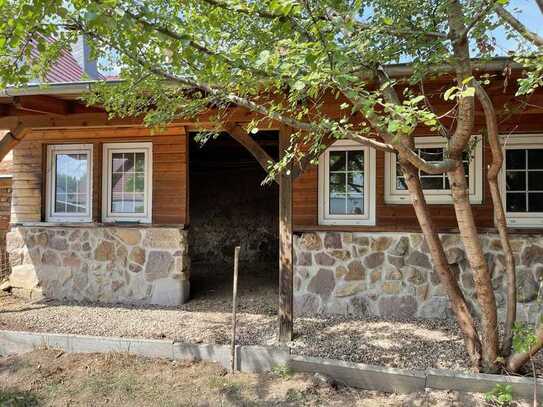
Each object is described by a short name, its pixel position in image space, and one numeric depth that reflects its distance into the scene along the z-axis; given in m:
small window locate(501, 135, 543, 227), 5.13
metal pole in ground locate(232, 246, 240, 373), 4.09
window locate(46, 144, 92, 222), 6.50
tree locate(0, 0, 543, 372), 2.59
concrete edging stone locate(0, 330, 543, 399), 3.46
